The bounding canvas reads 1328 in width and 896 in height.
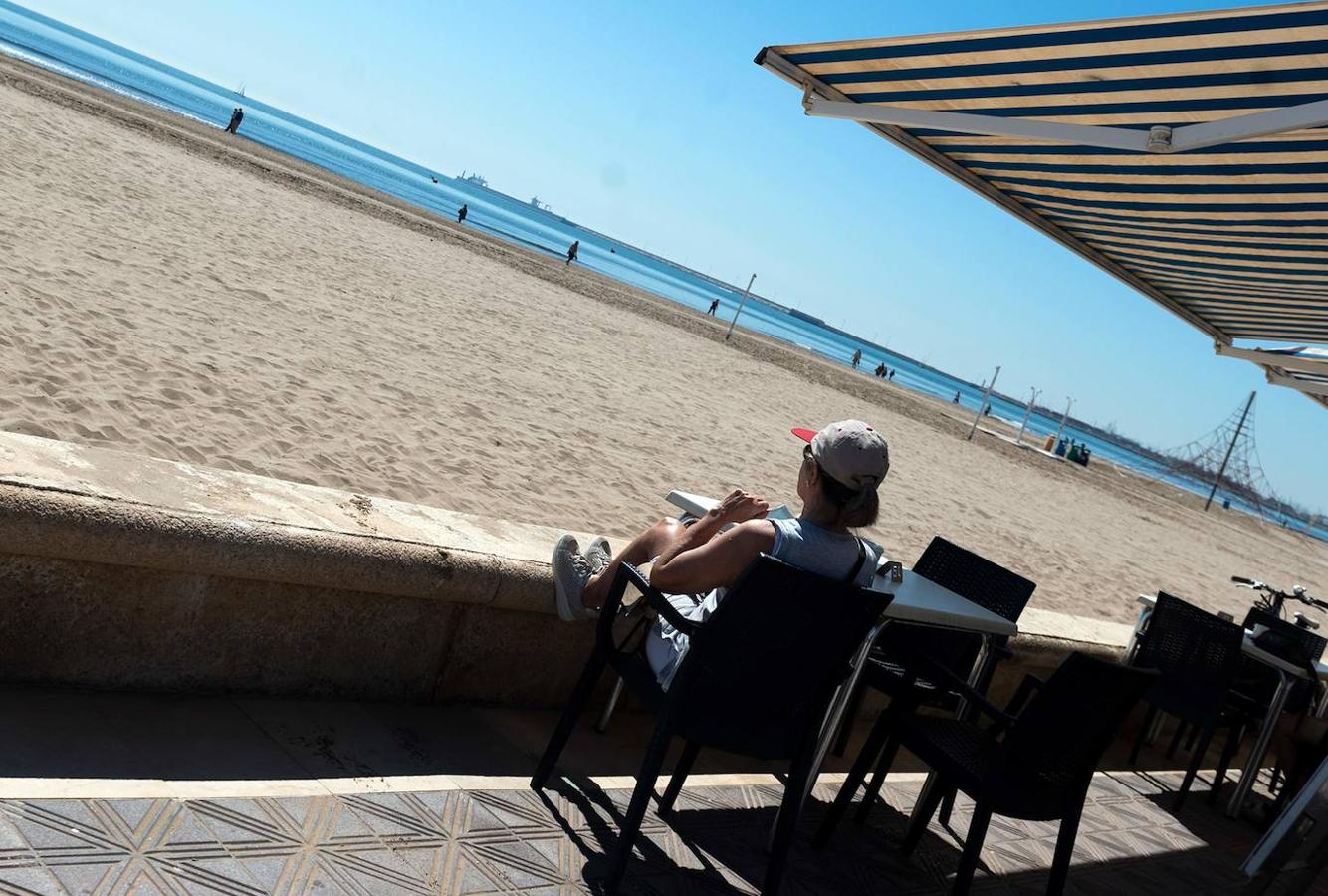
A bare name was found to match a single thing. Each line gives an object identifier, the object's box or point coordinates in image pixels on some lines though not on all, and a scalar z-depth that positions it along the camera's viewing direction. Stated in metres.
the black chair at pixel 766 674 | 2.43
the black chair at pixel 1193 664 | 4.51
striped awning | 3.47
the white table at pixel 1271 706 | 4.68
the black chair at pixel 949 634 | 3.62
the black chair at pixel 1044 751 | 2.74
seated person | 2.67
